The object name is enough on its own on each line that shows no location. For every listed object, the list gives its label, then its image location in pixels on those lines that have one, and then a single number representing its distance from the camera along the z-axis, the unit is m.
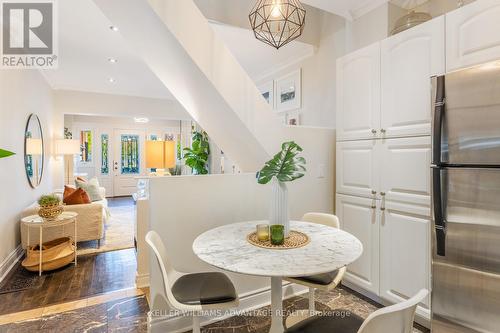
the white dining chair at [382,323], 0.95
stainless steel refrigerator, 1.48
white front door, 8.96
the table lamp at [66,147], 5.47
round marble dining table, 1.25
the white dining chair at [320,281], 1.76
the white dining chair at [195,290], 1.47
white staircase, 1.78
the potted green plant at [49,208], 3.05
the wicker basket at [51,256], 3.01
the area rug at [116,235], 3.90
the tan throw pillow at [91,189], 4.84
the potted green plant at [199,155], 6.67
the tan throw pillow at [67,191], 3.98
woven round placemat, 1.54
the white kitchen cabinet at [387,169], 2.02
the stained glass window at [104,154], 8.77
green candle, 1.58
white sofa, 3.51
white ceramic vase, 1.68
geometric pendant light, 1.73
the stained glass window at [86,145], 8.49
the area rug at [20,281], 2.73
